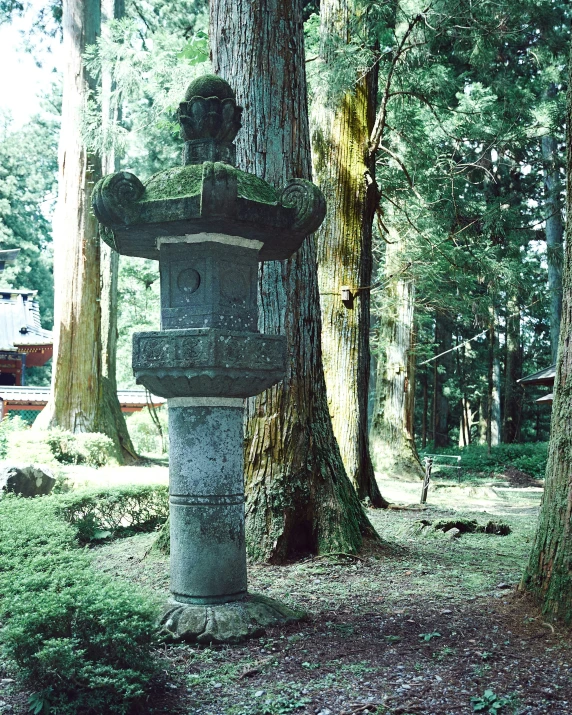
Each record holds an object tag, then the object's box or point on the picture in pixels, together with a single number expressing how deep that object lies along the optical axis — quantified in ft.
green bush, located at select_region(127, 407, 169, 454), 72.54
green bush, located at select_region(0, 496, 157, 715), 10.69
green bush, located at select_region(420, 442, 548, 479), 68.84
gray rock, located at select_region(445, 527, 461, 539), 24.66
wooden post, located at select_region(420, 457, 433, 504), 38.70
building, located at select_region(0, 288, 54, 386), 81.10
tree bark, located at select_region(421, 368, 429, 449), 96.01
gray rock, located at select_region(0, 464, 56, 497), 28.07
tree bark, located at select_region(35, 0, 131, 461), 49.78
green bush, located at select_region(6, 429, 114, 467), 40.11
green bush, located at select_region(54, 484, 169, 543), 26.08
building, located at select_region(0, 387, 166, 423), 69.10
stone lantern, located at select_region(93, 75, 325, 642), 13.64
